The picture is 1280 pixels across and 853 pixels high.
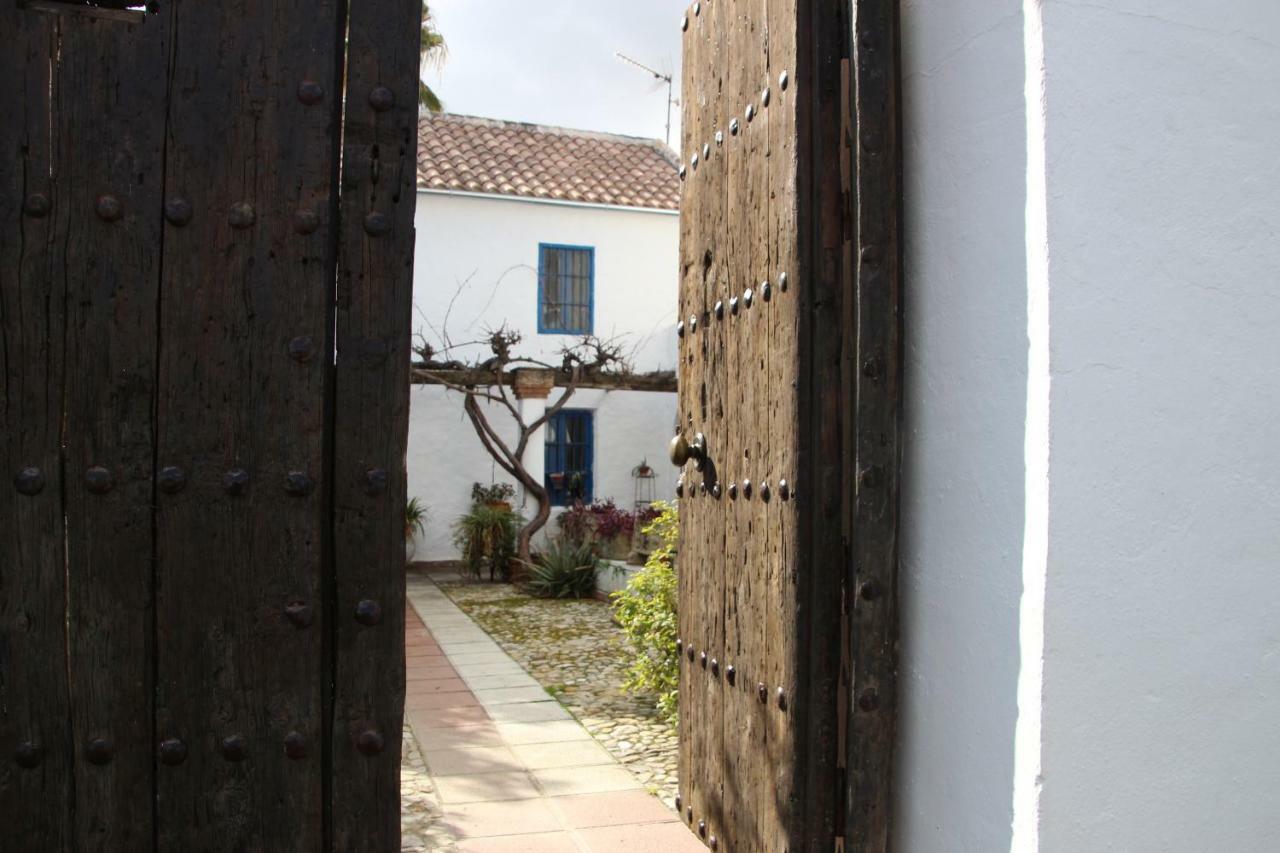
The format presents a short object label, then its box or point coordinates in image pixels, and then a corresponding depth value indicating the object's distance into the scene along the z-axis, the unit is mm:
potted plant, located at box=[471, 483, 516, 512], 14281
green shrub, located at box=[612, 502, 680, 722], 5391
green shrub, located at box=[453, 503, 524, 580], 12984
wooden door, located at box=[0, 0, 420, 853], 1787
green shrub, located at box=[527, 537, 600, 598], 11234
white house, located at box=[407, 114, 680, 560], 14602
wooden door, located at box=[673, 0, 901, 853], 2402
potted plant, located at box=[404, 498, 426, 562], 14100
